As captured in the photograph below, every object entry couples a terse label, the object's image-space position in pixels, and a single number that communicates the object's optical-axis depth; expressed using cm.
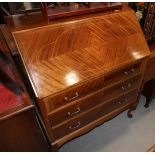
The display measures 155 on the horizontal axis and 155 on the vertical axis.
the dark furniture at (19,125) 86
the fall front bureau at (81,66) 100
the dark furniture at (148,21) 144
